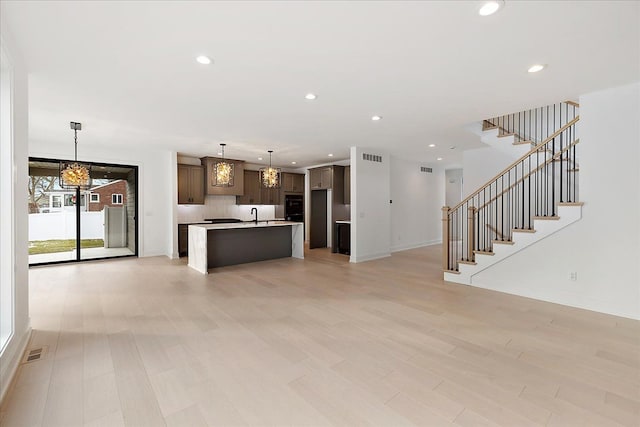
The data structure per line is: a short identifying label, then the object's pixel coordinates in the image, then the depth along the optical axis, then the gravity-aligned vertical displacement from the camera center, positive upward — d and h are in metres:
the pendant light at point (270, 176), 7.02 +0.87
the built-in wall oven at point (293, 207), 10.11 +0.13
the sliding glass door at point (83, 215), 6.33 -0.11
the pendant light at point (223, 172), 6.77 +0.94
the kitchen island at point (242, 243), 5.94 -0.77
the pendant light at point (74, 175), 4.77 +0.62
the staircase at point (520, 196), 4.16 +0.29
